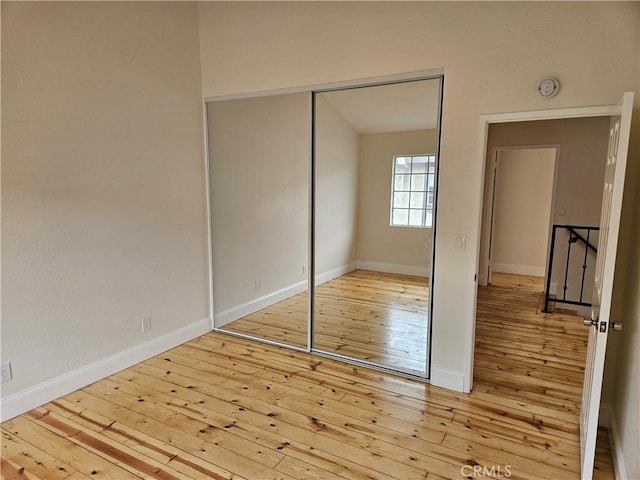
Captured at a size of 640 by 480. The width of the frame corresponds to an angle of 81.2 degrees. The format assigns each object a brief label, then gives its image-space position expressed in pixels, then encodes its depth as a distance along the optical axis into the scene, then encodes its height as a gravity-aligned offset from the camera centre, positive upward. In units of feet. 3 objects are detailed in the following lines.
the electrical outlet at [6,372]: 8.09 -3.83
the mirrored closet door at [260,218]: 12.33 -0.73
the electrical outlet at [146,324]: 11.12 -3.81
